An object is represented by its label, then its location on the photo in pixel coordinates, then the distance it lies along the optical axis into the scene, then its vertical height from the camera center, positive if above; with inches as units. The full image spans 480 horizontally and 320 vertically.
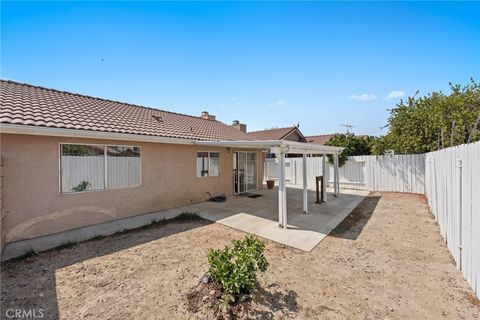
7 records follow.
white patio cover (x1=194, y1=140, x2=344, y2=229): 259.8 +11.5
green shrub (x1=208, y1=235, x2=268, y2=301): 117.2 -64.4
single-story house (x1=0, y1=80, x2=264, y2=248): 213.9 -2.7
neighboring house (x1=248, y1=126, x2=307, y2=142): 942.4 +121.6
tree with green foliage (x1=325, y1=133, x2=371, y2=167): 587.8 +40.3
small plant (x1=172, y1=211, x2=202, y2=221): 298.6 -83.1
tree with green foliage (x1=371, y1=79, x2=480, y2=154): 432.8 +83.8
